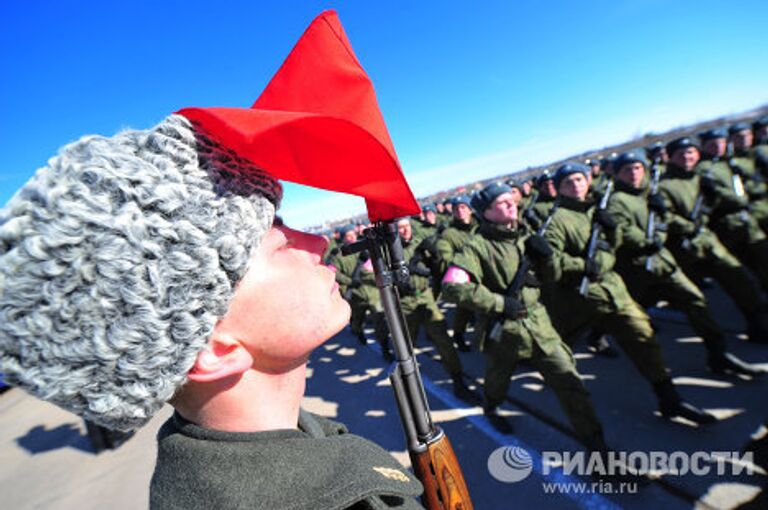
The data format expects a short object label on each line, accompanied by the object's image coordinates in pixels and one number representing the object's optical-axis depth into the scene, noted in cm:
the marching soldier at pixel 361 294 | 666
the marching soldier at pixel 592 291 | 330
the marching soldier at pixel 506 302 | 307
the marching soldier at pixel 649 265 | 378
